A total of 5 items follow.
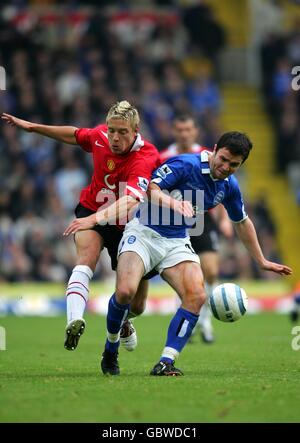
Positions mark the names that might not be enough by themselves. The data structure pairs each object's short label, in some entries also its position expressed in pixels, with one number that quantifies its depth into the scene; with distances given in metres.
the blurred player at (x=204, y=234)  26.69
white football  18.66
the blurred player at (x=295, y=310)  32.34
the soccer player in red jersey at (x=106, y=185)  17.86
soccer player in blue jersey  17.83
